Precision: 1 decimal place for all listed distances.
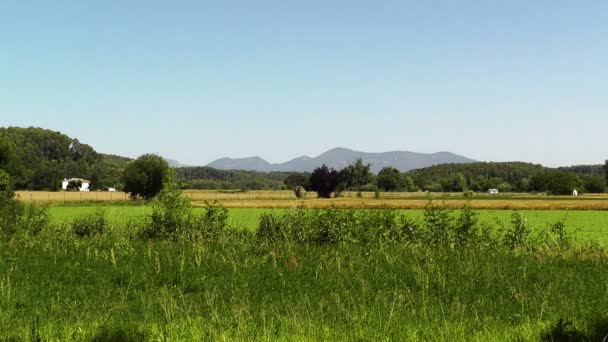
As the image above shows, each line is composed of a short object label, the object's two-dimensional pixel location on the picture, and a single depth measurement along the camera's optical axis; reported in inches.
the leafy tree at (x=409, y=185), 7578.7
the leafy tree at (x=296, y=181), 7436.0
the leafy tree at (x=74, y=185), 6954.7
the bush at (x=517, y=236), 701.3
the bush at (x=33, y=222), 808.3
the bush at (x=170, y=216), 809.7
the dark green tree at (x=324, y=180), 4719.5
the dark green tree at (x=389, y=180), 7519.7
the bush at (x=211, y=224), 784.3
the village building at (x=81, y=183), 7091.5
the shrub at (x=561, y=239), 689.0
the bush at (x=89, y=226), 907.8
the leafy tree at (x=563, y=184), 5767.7
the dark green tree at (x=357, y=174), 6358.3
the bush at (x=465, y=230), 698.2
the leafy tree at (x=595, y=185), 6560.0
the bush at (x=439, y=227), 702.5
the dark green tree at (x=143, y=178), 3806.6
